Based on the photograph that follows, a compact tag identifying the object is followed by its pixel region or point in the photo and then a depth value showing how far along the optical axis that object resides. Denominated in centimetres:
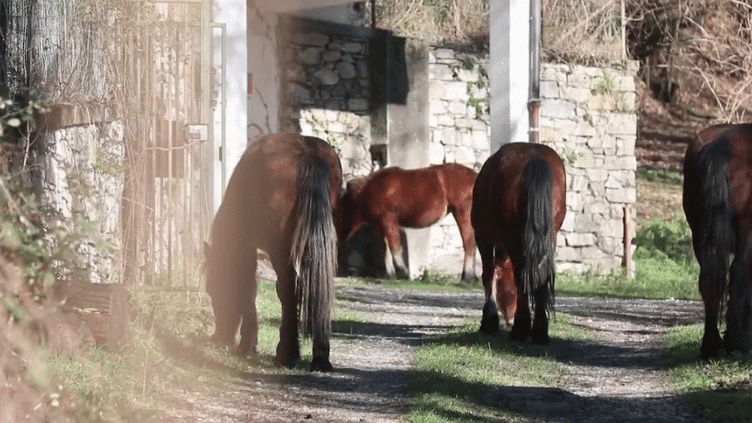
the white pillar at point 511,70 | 2713
